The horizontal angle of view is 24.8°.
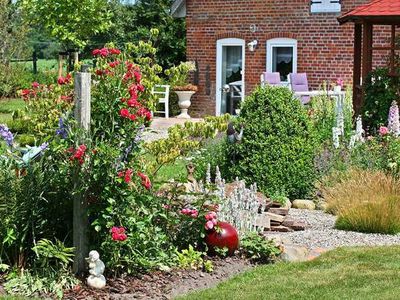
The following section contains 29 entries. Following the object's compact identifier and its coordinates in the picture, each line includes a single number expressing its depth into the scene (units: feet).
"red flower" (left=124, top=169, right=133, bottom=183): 21.84
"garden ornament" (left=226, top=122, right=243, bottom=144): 36.17
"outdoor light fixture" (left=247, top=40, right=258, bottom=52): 73.67
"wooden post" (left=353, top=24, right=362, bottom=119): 53.93
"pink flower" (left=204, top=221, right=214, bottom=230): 24.94
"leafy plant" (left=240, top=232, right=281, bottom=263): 25.91
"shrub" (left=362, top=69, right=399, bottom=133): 48.03
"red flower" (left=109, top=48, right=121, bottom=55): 24.07
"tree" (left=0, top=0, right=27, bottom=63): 86.02
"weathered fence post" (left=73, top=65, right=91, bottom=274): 22.40
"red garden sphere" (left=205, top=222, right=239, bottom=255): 25.18
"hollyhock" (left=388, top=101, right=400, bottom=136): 40.78
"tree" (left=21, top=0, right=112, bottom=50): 84.84
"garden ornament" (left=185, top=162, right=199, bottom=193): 33.12
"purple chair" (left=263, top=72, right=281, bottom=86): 67.41
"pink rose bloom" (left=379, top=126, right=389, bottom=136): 40.15
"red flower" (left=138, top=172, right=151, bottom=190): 23.05
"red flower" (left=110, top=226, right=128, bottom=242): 21.70
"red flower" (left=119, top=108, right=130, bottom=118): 22.20
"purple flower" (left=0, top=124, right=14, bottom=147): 24.31
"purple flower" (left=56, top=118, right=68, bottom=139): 22.80
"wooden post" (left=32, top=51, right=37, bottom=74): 111.77
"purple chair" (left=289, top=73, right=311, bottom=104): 68.03
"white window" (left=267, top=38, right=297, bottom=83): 72.75
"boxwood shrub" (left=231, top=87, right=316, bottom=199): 36.47
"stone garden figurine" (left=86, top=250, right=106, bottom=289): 21.88
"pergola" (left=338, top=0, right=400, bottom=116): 50.78
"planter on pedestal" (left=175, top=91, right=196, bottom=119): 77.10
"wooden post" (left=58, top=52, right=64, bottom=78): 74.86
